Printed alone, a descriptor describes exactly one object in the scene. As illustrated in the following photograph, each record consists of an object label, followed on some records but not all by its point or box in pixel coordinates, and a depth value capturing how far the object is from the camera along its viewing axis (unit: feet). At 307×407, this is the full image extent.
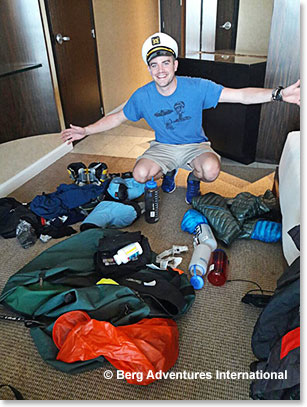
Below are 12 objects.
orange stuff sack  3.87
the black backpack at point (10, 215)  6.63
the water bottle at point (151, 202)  6.57
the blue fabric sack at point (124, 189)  7.38
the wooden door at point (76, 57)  9.79
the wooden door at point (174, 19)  15.02
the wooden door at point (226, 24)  9.81
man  6.29
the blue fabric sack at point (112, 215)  6.57
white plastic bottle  5.31
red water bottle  5.25
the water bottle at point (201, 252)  5.21
